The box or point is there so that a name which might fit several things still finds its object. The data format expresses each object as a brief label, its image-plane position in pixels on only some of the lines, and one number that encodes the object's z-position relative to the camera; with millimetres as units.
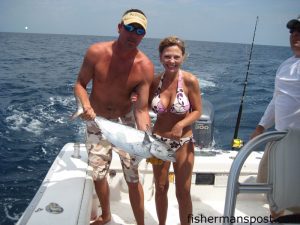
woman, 2635
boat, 3238
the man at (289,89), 2848
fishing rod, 4934
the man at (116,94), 2824
